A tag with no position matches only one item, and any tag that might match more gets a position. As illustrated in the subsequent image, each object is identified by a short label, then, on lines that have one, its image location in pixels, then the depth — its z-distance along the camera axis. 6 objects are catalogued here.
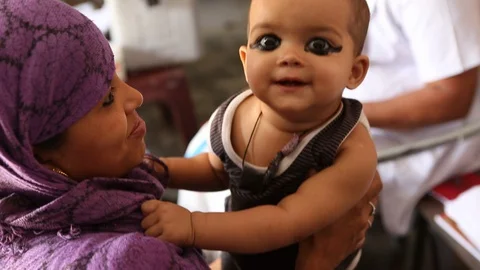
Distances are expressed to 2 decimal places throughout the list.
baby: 0.71
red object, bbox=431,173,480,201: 1.27
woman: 0.62
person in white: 1.12
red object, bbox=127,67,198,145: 1.97
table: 1.16
